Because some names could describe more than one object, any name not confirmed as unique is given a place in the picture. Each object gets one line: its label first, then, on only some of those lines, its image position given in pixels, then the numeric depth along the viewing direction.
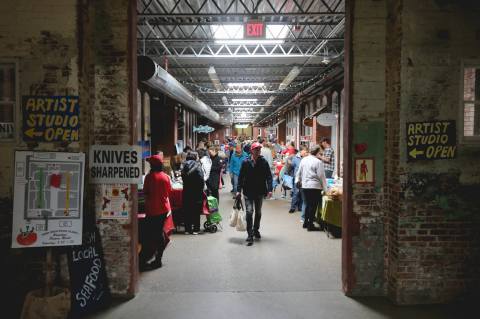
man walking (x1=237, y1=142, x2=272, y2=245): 7.50
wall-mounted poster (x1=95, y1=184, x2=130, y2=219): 5.00
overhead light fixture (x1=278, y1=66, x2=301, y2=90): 12.39
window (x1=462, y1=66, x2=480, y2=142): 5.02
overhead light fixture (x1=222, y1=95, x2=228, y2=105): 23.85
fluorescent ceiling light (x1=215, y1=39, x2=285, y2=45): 9.24
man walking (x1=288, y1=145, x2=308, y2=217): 11.01
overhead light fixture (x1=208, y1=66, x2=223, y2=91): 12.77
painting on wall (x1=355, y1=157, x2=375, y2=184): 5.10
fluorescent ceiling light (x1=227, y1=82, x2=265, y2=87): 17.41
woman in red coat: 6.16
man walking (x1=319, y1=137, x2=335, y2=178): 10.32
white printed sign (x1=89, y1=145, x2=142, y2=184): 4.96
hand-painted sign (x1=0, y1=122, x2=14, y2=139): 4.67
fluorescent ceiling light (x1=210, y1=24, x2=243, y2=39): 9.85
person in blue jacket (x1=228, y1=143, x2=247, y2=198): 11.70
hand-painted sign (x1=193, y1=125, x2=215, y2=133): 21.85
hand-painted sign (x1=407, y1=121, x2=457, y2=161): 4.79
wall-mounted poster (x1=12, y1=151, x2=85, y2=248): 4.27
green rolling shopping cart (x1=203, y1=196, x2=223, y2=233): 8.73
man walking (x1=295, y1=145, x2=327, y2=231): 8.48
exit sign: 8.02
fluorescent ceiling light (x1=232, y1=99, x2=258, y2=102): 26.62
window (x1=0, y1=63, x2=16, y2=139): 4.67
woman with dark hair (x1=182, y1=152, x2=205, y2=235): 8.34
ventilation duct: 8.01
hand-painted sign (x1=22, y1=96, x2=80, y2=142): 4.60
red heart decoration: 5.09
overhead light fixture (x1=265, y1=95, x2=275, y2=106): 23.08
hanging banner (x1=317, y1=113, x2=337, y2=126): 12.13
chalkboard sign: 4.51
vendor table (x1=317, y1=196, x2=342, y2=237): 8.16
